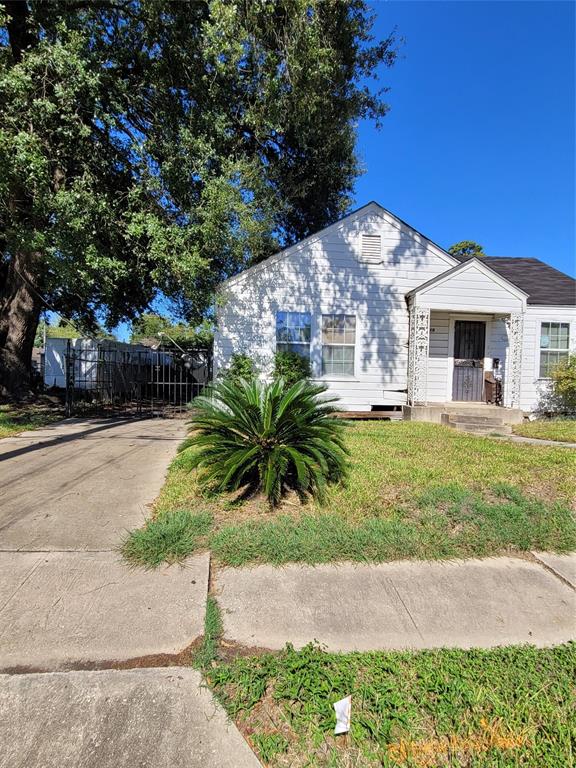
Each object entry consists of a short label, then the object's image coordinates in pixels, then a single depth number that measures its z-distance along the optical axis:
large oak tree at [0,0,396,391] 8.34
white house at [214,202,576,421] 10.82
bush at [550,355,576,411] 10.66
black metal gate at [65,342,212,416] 12.36
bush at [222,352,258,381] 10.54
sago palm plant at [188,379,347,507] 4.28
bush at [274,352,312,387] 10.55
